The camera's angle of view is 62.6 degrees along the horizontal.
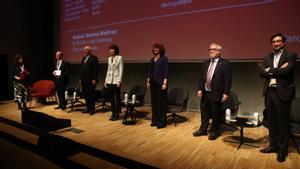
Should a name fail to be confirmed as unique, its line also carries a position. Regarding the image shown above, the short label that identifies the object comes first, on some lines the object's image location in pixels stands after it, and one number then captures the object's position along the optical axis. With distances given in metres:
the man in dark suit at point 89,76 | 5.04
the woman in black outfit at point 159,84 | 4.02
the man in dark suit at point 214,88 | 3.42
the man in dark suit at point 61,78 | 5.61
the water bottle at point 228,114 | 3.20
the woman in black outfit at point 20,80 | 5.72
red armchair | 6.01
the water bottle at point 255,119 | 3.07
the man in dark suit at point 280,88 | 2.71
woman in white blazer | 4.47
